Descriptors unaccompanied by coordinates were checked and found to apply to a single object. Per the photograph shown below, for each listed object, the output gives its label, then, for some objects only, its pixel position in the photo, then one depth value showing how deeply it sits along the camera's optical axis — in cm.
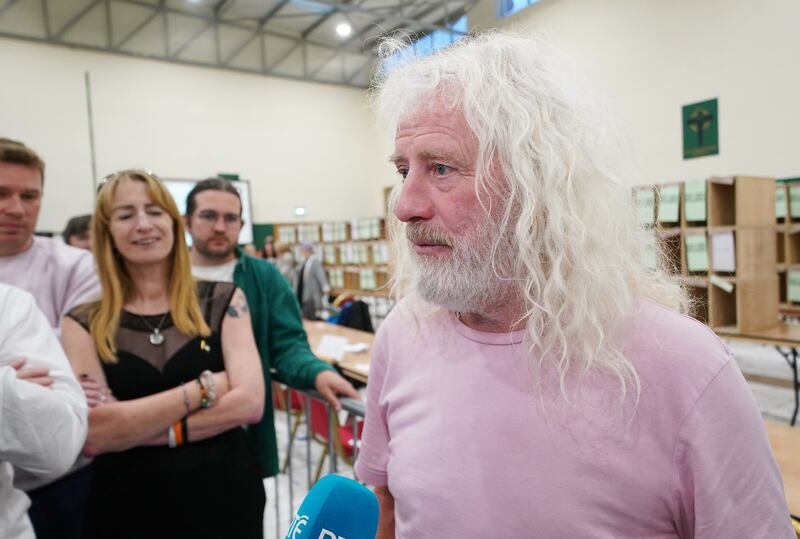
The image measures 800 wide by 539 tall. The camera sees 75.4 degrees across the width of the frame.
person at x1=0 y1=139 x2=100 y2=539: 155
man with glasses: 198
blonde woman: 147
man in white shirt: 104
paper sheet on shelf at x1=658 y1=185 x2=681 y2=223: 371
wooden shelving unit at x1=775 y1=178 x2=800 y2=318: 505
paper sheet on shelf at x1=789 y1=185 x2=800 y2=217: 519
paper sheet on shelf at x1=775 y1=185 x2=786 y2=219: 529
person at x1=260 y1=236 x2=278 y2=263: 930
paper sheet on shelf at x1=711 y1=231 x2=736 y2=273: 354
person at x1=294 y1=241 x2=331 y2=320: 711
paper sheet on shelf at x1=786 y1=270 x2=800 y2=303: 501
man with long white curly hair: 77
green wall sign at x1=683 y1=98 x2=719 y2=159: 754
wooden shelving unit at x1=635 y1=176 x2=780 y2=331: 355
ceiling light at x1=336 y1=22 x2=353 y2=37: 1205
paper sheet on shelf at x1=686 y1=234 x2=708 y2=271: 362
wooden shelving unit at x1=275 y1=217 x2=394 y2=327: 902
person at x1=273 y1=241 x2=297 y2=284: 835
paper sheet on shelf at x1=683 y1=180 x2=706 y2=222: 359
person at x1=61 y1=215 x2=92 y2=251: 354
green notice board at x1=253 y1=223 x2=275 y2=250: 1244
